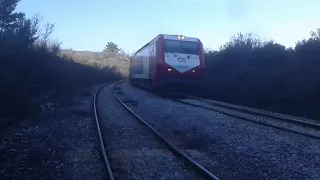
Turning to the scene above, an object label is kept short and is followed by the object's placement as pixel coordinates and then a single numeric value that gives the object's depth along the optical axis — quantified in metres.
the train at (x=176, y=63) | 21.88
